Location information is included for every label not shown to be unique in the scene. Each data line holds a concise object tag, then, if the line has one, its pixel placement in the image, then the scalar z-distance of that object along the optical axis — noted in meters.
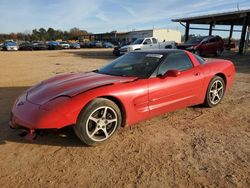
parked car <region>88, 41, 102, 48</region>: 35.08
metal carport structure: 16.19
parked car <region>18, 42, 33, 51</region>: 28.36
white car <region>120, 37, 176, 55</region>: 15.49
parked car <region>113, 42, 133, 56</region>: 17.06
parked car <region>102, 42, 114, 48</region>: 35.69
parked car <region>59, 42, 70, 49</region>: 31.33
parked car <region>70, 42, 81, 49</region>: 32.86
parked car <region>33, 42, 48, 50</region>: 28.83
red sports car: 2.54
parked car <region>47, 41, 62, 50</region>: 30.51
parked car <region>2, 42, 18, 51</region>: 26.63
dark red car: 14.21
